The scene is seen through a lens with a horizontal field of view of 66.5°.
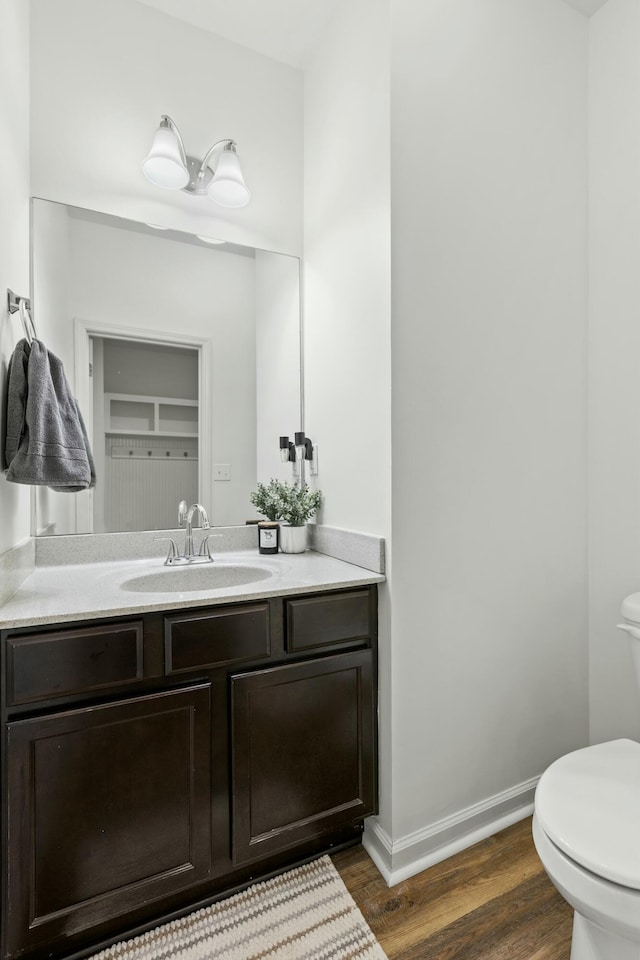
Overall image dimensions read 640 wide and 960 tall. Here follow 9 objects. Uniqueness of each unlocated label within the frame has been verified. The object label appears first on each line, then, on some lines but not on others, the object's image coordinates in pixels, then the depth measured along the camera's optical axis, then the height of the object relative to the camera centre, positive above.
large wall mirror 1.65 +0.42
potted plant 1.82 -0.14
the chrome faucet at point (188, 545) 1.67 -0.26
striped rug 1.18 -1.15
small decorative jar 1.81 -0.24
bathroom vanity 1.06 -0.70
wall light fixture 1.66 +1.07
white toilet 0.88 -0.71
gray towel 1.27 +0.12
